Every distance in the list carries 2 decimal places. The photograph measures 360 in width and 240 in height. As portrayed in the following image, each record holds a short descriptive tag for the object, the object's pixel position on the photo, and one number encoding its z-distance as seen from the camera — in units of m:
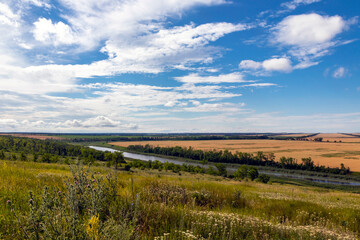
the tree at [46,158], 67.62
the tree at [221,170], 74.00
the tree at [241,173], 70.05
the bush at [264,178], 65.86
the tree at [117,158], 73.12
